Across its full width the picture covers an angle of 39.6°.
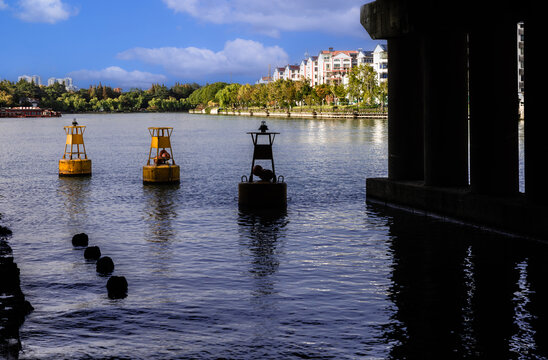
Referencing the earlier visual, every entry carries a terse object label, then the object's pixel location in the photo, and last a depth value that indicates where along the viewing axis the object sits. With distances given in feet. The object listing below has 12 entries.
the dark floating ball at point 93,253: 66.13
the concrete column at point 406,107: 93.97
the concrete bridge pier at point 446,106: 84.84
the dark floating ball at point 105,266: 60.70
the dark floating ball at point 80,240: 72.54
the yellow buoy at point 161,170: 127.75
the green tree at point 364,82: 597.11
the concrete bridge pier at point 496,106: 74.54
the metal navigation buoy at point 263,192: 94.94
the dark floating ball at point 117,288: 52.80
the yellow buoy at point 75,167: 148.05
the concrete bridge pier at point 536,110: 67.31
